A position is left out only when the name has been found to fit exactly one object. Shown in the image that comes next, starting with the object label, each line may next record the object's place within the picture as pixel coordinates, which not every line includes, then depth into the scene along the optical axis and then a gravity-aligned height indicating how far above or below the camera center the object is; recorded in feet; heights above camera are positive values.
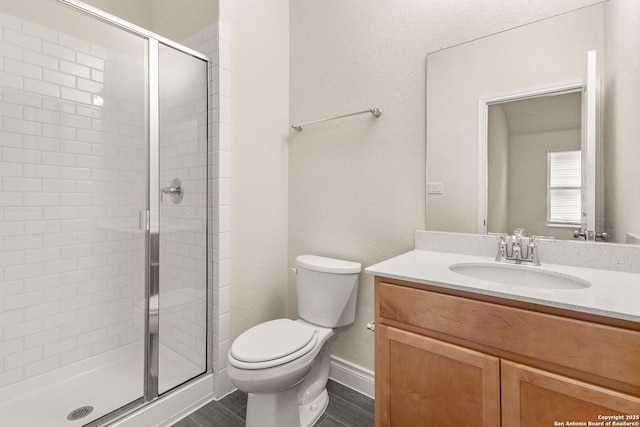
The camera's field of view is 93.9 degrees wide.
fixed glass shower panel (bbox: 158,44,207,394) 5.39 -0.02
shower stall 5.24 -0.04
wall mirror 3.65 +1.17
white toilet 4.07 -2.02
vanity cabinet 2.48 -1.45
